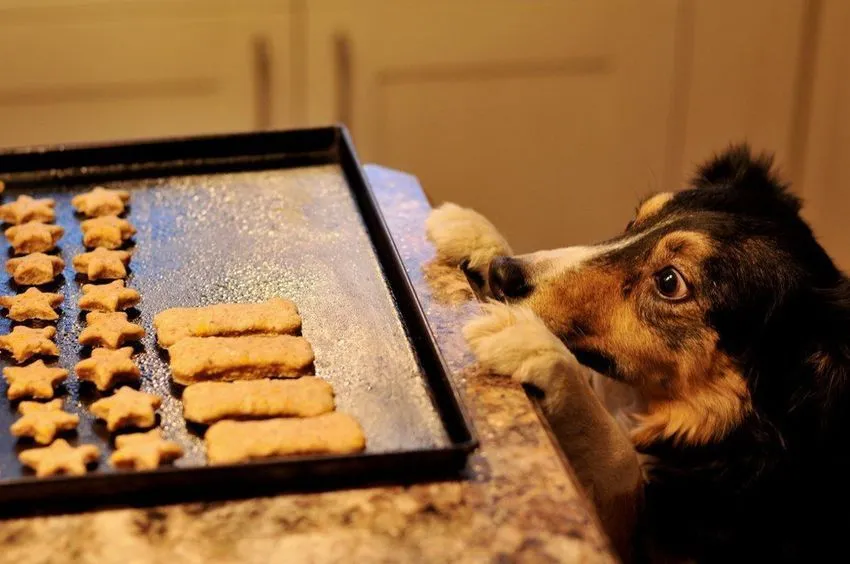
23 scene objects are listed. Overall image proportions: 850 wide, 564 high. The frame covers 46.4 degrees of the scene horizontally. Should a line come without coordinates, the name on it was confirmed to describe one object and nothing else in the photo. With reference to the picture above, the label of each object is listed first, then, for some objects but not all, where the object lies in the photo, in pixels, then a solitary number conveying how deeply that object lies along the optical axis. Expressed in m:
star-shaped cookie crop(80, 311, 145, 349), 1.32
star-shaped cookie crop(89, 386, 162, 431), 1.15
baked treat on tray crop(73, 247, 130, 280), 1.52
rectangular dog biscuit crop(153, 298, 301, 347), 1.35
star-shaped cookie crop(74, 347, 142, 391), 1.23
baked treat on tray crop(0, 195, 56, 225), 1.69
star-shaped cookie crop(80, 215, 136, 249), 1.62
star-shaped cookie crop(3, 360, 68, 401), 1.21
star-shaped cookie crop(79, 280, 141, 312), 1.42
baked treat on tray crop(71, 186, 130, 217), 1.73
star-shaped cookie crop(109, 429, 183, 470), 1.07
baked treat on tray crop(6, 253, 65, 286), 1.51
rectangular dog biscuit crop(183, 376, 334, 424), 1.18
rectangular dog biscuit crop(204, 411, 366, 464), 1.09
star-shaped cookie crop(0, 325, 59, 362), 1.30
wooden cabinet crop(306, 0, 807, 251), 3.00
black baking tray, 1.06
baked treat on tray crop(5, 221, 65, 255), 1.60
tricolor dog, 1.43
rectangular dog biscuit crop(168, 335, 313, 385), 1.27
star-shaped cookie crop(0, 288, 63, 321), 1.40
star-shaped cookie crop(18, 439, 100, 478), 1.05
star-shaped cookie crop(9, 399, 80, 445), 1.12
